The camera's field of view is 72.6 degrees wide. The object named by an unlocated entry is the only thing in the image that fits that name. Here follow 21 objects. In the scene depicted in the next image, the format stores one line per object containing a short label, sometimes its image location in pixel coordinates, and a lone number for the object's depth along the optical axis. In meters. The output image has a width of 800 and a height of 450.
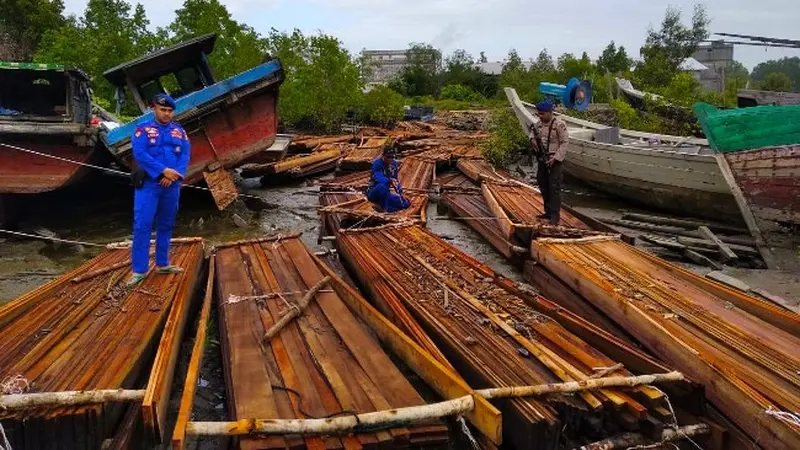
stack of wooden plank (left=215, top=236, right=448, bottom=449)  2.75
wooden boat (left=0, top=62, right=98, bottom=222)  8.23
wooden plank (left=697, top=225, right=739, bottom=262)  7.01
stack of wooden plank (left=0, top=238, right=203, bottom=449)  2.82
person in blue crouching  7.93
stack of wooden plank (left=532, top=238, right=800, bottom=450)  2.98
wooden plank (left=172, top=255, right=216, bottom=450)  2.54
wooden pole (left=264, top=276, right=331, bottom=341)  3.88
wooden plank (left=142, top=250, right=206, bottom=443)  2.95
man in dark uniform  7.10
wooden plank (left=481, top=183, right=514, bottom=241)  6.75
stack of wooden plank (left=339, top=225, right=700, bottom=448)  2.95
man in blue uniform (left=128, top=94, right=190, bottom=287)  5.02
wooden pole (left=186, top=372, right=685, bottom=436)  2.58
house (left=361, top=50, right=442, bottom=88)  30.05
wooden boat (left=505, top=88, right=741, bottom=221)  8.62
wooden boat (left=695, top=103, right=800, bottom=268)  7.03
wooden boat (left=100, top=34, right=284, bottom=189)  9.19
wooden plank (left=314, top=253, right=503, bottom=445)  2.77
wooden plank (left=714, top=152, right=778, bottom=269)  7.22
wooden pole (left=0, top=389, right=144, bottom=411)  2.75
